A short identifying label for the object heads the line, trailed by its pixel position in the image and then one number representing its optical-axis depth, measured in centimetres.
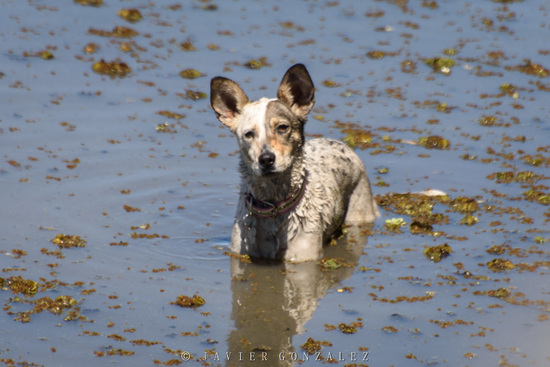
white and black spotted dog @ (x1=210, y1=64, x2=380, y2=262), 1630
